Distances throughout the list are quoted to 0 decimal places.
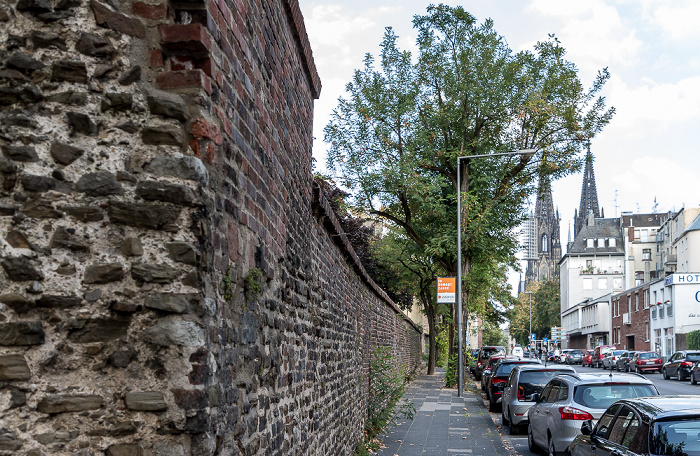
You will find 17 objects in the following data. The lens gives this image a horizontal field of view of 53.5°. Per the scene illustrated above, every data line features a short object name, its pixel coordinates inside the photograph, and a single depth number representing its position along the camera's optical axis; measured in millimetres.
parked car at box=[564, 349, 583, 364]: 63712
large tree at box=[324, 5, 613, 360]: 26578
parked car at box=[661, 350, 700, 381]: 34562
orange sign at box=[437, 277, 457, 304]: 25766
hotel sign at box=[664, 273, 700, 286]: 55188
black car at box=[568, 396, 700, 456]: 6199
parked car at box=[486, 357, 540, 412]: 20531
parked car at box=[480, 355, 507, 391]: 24641
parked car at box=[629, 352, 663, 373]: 43375
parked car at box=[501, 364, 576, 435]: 15430
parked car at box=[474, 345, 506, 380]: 36375
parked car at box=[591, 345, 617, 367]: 55031
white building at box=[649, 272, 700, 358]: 54438
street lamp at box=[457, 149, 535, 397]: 25156
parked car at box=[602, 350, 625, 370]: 49531
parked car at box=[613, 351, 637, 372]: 46928
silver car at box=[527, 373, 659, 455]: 10711
